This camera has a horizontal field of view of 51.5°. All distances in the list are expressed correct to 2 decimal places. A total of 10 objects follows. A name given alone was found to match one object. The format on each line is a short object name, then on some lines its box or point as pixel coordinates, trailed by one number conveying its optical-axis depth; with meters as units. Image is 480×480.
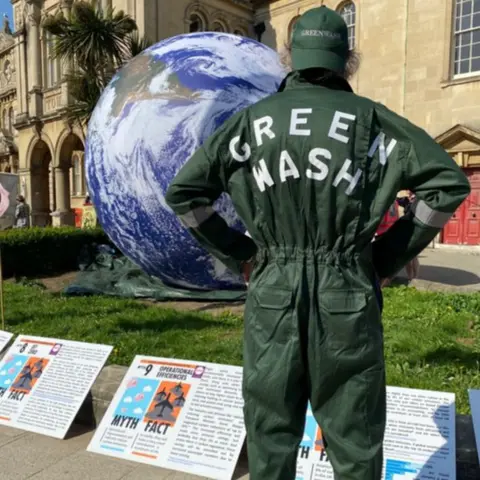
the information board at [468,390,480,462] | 2.50
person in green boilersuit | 1.72
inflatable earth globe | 5.60
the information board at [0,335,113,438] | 3.37
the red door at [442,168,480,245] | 15.91
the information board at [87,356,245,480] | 2.85
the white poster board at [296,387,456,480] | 2.48
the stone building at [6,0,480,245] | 16.00
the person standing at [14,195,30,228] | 14.23
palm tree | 13.93
